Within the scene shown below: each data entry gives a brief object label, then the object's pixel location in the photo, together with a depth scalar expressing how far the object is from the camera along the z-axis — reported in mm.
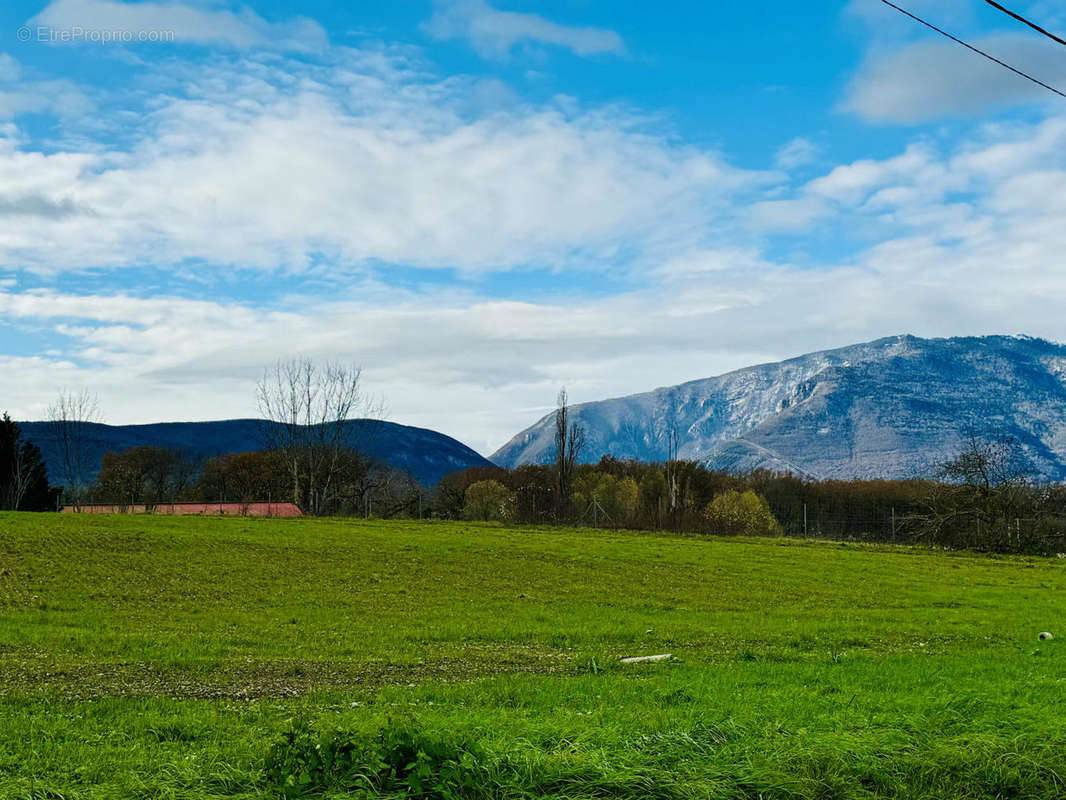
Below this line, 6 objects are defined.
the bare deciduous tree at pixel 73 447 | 99625
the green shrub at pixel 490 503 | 76688
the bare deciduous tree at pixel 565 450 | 82231
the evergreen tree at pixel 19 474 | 84500
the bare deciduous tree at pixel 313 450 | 89438
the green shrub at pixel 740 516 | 69875
